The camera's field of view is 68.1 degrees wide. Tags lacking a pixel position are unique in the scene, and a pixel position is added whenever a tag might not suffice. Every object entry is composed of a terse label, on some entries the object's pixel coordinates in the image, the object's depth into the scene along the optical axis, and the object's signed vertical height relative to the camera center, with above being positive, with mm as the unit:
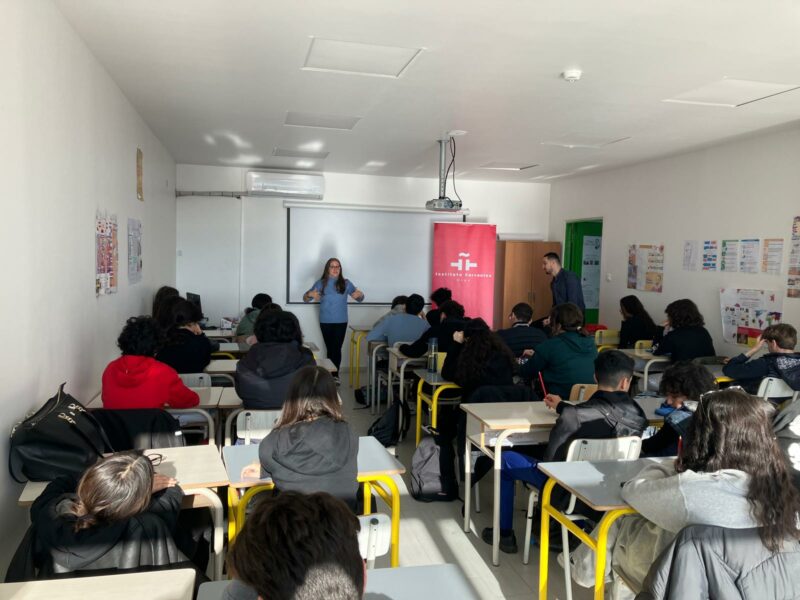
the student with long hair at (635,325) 6293 -614
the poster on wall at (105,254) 3486 -14
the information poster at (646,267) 6660 +11
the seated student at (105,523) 1637 -776
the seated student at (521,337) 4926 -608
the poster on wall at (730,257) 5625 +130
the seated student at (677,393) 2707 -579
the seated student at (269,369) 3307 -630
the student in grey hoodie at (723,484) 1646 -625
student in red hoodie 2990 -612
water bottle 4609 -717
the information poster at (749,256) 5379 +139
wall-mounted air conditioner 7434 +925
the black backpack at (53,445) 2102 -713
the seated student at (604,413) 2766 -685
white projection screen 7934 +161
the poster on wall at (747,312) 5223 -377
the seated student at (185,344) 4039 -621
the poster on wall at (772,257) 5168 +131
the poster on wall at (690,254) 6137 +161
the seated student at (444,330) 4855 -564
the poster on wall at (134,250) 4523 +16
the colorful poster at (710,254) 5879 +160
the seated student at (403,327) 5855 -653
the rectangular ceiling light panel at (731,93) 3805 +1196
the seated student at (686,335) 5379 -600
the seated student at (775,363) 4148 -649
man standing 6500 -200
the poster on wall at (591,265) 8773 +19
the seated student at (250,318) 5852 -614
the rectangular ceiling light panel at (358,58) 3240 +1157
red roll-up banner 8352 +26
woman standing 7320 -586
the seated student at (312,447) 2164 -694
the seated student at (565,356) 3746 -575
